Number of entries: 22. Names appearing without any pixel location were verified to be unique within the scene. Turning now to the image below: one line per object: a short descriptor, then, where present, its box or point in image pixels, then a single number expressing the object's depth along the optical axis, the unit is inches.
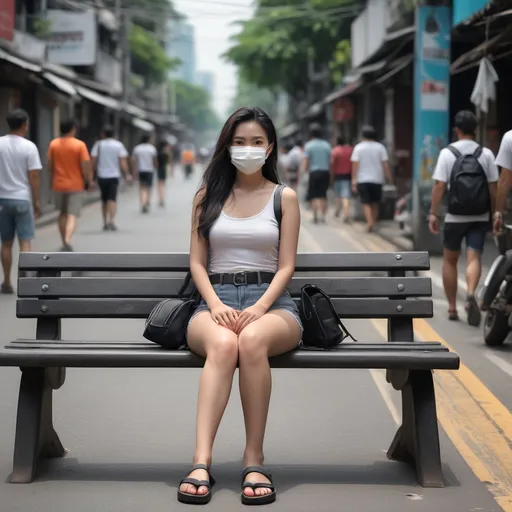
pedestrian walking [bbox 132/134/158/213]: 984.3
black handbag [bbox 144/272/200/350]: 196.1
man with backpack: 381.7
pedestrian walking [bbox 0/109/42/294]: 457.4
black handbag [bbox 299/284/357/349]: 197.8
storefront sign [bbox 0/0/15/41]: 872.9
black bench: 193.5
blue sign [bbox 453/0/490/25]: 698.2
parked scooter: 328.5
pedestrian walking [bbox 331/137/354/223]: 889.1
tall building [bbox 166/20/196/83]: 2232.4
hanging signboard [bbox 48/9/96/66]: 1252.5
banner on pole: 724.7
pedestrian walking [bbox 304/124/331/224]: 889.5
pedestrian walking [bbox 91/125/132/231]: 796.6
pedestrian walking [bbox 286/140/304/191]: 1172.5
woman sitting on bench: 187.0
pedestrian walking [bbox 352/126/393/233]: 764.6
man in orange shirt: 602.2
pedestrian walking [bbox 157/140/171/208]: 1125.1
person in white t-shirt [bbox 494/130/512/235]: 334.3
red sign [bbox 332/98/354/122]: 1435.8
